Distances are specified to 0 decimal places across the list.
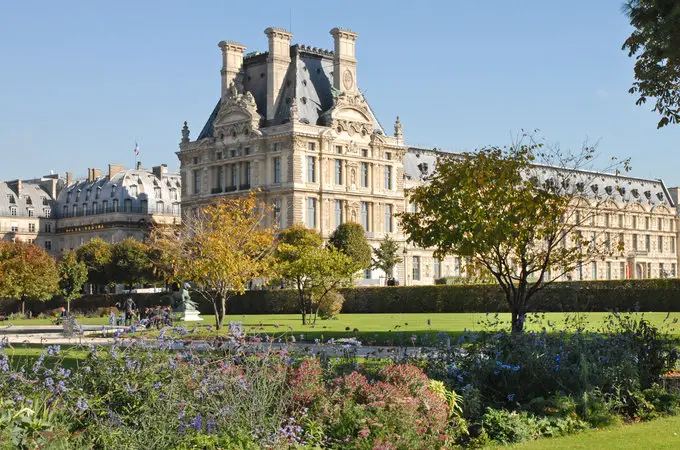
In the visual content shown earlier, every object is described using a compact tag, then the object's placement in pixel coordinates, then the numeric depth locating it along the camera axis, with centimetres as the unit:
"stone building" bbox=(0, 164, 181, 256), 12069
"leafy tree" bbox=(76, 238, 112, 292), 8738
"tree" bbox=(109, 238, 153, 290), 8381
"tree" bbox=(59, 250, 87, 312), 6268
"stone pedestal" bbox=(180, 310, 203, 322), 4603
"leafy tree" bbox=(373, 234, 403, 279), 8038
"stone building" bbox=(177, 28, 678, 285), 8294
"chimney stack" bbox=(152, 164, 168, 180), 12533
